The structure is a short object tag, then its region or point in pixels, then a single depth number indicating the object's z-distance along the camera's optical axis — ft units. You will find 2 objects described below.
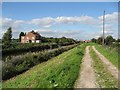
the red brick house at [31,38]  139.24
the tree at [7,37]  77.71
